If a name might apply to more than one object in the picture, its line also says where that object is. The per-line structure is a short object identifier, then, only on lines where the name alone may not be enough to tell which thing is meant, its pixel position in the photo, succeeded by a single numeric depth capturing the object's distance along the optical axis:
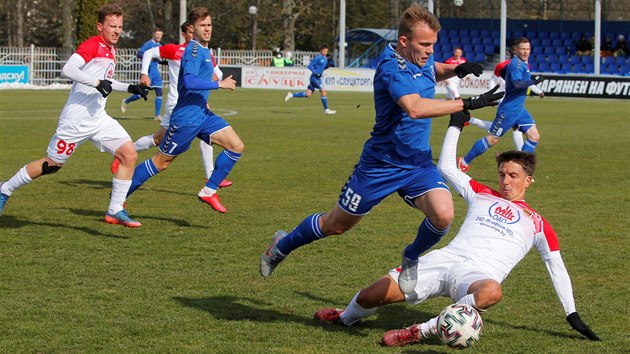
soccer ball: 5.63
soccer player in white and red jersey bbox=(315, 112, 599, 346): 6.23
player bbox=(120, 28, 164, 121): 25.72
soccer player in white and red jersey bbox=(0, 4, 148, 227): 9.93
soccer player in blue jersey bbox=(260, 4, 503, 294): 6.20
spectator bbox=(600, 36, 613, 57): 47.81
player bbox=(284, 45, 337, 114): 31.25
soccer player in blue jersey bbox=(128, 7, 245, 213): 10.37
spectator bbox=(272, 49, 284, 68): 49.78
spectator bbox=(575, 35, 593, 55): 48.69
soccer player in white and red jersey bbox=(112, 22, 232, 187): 12.91
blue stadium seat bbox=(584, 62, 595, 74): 46.97
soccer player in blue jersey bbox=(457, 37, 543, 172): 15.02
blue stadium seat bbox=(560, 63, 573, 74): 47.93
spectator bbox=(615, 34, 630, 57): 47.41
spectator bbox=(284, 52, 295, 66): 51.20
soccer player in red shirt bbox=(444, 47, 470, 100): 24.34
